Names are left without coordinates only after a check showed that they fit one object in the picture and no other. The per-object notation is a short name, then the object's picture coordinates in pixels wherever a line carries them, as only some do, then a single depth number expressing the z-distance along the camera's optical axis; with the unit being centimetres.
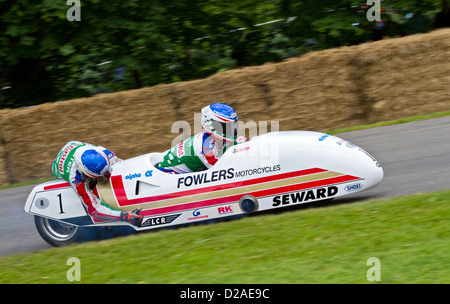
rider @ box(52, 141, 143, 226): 1480
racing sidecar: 1411
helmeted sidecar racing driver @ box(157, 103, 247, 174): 1468
